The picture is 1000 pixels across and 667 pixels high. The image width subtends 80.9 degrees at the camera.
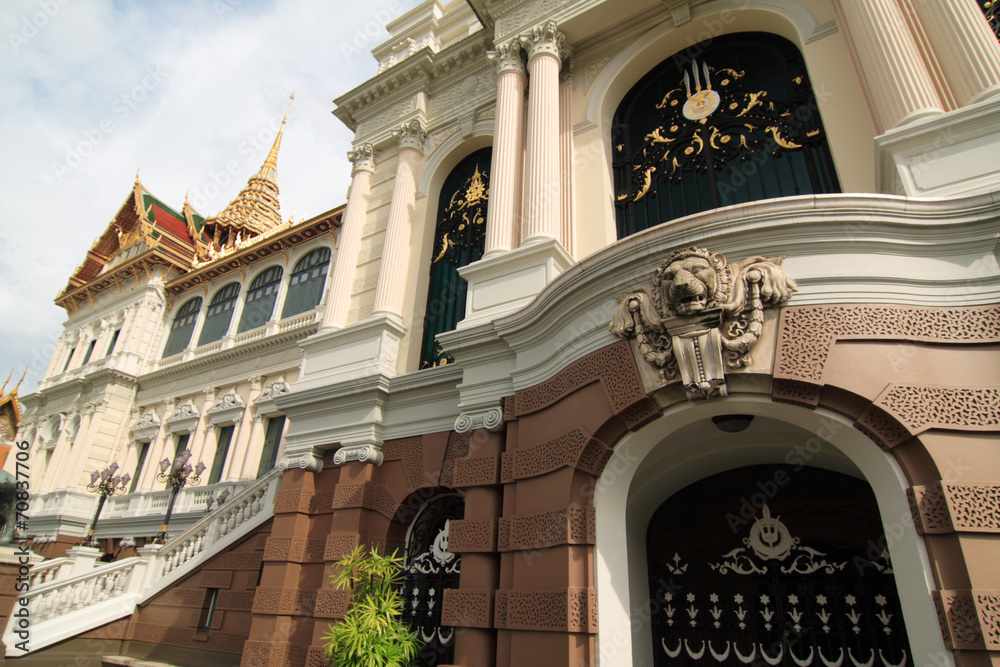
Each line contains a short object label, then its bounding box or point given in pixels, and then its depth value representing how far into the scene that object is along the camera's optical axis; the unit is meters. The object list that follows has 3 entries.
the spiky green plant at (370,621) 6.57
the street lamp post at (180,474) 13.46
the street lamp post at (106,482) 16.74
